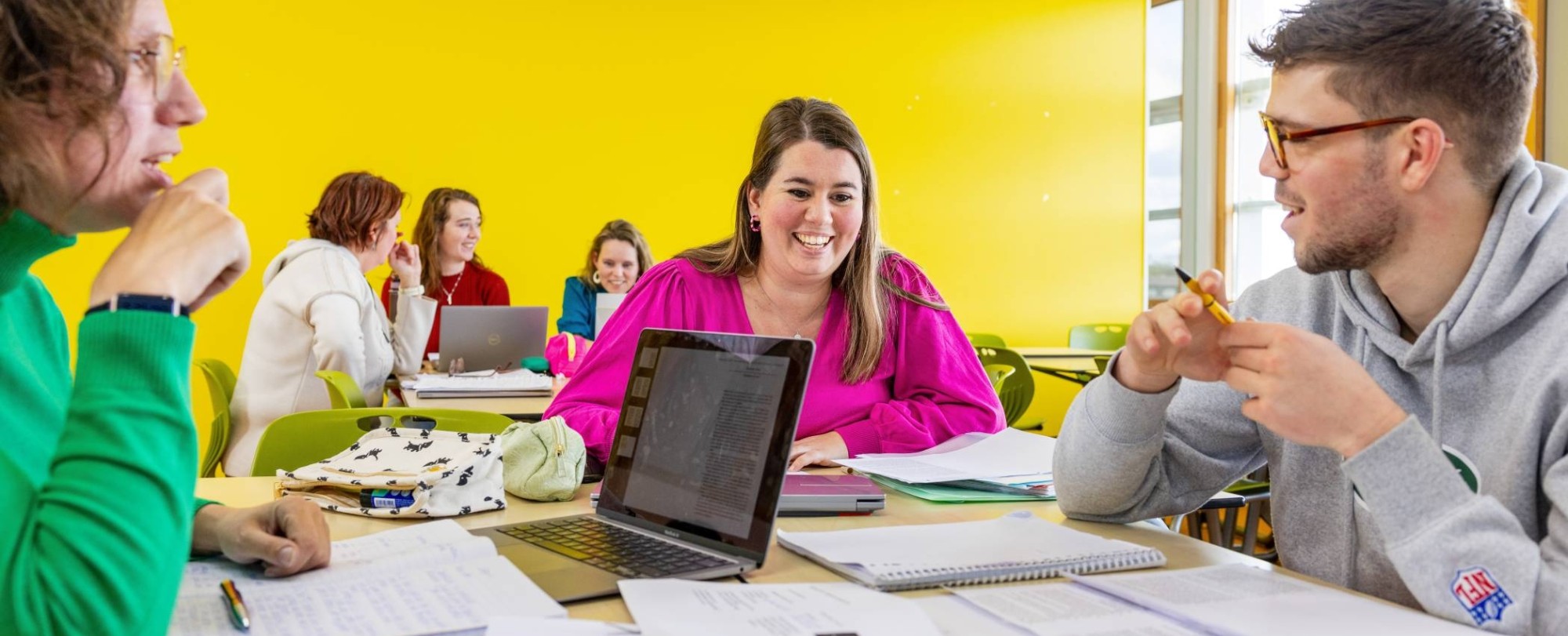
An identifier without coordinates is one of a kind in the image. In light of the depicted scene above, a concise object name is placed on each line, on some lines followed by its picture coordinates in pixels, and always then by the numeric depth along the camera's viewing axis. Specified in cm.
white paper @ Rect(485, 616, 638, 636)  90
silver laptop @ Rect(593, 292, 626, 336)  396
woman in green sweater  76
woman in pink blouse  204
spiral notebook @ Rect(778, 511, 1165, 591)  110
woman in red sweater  504
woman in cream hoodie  320
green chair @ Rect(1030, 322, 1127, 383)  642
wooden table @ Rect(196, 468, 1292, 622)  113
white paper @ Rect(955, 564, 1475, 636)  95
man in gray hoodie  100
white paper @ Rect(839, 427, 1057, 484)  165
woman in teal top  505
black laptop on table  112
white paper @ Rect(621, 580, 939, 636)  92
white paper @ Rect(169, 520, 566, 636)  93
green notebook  155
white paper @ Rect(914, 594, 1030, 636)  95
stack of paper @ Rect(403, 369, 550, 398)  316
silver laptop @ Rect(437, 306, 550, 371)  382
